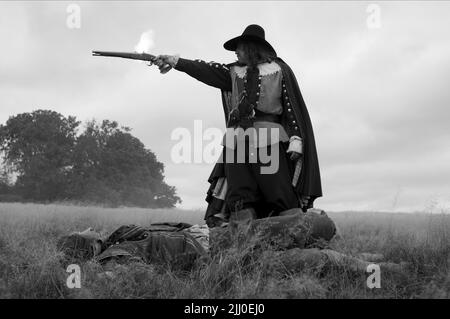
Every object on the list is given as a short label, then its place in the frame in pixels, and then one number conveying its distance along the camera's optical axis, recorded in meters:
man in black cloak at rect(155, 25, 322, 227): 5.53
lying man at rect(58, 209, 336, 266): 4.38
